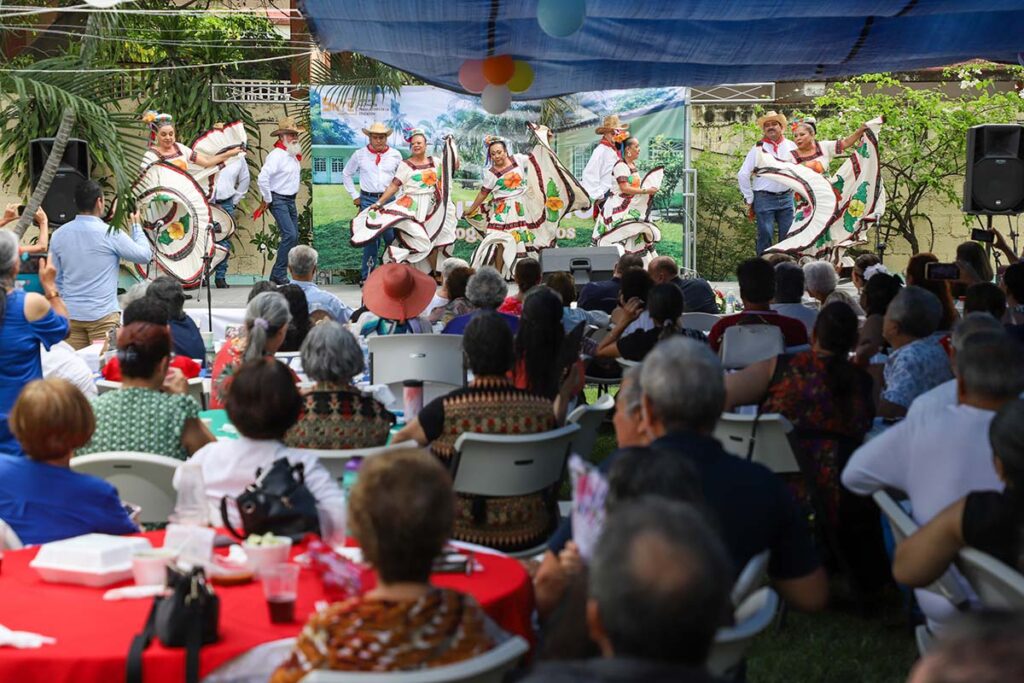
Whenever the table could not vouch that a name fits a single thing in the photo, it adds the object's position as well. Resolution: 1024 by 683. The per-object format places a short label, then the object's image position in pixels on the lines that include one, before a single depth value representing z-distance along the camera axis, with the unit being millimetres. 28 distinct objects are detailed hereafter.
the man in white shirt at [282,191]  14438
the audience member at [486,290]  6105
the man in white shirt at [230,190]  14641
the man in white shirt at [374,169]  14578
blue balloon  6055
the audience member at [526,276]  7138
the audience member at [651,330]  5711
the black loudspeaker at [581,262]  10680
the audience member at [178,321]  5879
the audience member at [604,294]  7781
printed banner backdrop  15281
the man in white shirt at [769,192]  14344
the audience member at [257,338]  4781
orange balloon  8008
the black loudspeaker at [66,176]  9852
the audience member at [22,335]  4902
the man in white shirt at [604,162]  15266
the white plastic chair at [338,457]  3477
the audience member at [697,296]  7676
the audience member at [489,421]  3785
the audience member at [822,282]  7227
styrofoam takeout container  2545
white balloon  8086
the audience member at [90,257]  7914
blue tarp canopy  6480
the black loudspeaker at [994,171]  11211
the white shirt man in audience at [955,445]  3014
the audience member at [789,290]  6422
